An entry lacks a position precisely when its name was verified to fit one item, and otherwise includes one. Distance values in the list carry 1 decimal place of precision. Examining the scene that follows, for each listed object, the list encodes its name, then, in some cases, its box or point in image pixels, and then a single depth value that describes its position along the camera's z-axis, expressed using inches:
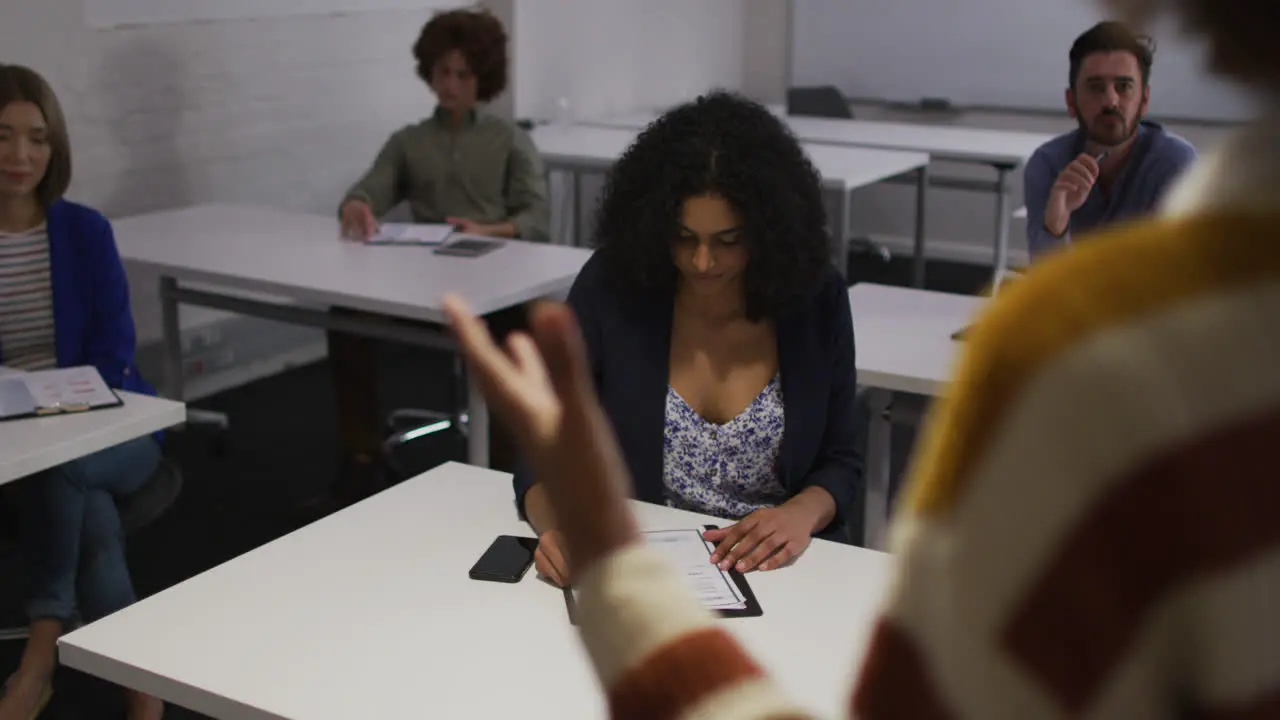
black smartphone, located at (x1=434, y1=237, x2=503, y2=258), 140.5
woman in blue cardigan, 108.0
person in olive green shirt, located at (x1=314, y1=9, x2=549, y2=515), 161.0
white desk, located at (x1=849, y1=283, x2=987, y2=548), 103.8
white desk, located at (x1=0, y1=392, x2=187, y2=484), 83.8
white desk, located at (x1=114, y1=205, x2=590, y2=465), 124.6
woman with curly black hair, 81.0
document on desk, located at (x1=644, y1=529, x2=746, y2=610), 64.5
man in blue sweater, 114.0
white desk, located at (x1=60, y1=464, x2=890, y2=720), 55.6
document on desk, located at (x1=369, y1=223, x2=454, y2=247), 145.2
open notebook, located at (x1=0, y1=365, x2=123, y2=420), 91.0
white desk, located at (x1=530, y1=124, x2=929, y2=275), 189.7
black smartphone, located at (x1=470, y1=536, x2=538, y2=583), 66.9
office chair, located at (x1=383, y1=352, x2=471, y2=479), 162.4
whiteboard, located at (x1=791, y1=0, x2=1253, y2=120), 257.6
